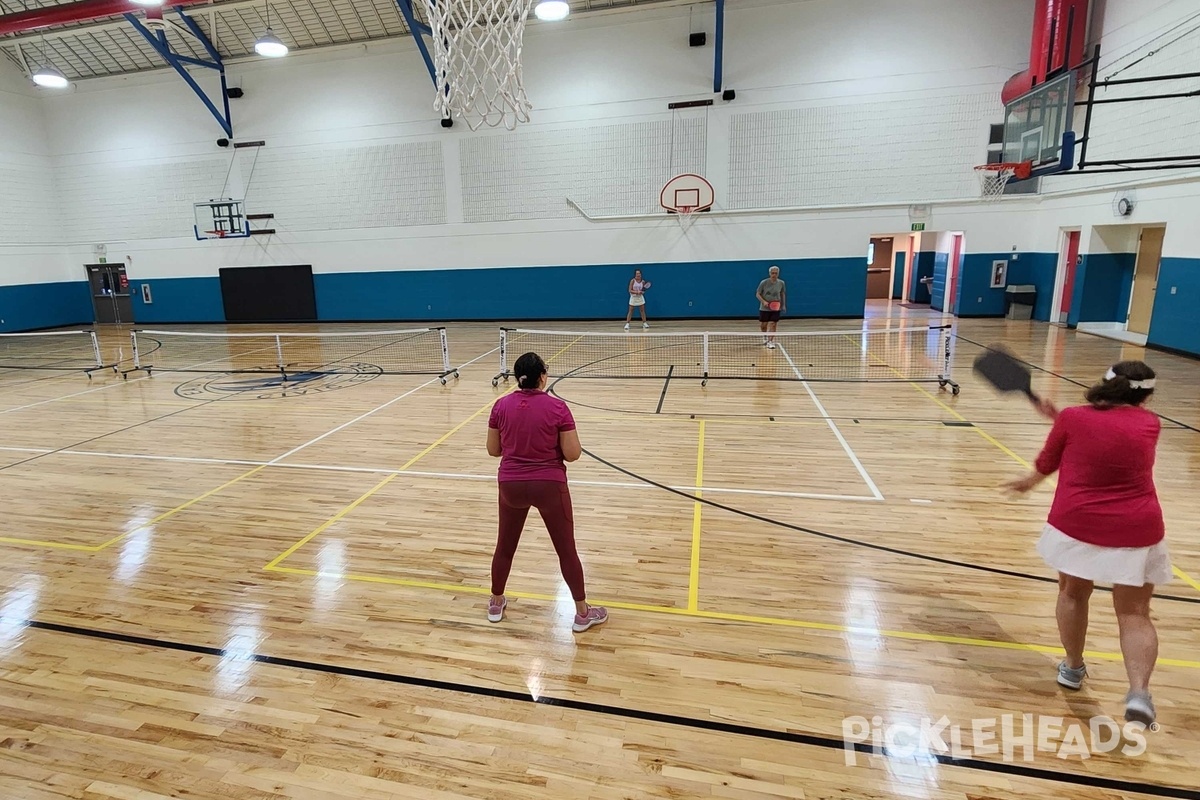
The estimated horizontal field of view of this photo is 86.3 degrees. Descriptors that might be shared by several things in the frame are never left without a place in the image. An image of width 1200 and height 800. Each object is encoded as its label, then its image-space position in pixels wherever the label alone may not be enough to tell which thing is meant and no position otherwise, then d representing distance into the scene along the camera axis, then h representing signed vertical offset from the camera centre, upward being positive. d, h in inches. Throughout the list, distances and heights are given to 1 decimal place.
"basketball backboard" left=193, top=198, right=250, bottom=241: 930.1 +85.5
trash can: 761.6 -38.9
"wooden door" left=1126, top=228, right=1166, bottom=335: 620.1 -12.3
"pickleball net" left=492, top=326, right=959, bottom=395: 487.5 -76.0
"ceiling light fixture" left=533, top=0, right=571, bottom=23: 495.8 +203.0
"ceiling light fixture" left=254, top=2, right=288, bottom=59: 653.9 +234.1
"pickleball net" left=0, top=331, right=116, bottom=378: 625.6 -81.2
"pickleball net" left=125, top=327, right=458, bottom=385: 568.1 -79.6
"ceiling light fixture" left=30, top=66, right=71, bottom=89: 726.5 +226.3
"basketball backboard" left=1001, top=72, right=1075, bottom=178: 424.2 +102.0
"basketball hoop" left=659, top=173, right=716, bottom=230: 808.3 +94.8
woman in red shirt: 119.3 -45.3
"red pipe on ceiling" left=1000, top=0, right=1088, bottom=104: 629.3 +226.5
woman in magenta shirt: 150.3 -40.7
